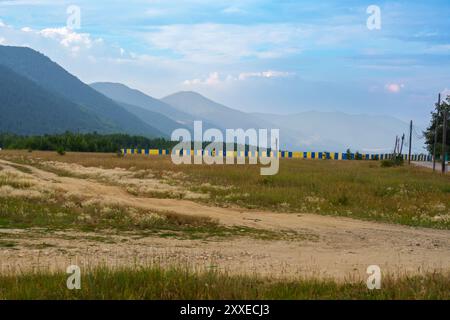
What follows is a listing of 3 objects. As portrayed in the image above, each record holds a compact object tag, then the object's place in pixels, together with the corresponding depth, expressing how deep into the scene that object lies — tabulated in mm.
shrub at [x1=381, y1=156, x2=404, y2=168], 64981
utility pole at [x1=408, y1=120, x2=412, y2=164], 86500
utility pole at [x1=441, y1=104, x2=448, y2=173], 54994
